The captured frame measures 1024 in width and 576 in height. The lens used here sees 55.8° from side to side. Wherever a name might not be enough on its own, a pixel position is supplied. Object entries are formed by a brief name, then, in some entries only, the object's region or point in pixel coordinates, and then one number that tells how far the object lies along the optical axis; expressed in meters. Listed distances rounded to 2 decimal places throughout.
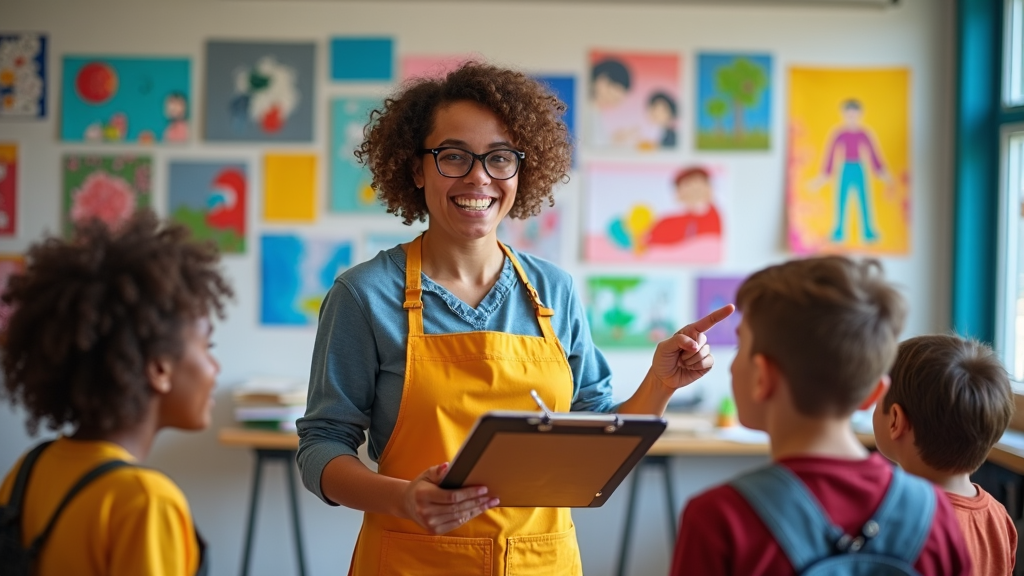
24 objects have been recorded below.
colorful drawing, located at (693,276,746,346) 3.82
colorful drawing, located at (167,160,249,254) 3.76
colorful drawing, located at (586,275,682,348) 3.81
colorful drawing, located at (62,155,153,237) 3.75
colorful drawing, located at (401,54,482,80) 3.73
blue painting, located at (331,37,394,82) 3.73
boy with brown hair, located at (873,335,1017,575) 1.57
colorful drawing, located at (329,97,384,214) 3.76
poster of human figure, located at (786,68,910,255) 3.81
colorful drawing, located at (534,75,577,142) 3.76
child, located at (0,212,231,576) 1.17
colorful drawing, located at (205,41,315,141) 3.74
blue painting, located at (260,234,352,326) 3.77
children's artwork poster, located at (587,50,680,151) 3.77
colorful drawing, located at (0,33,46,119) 3.73
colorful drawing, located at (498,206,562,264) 3.78
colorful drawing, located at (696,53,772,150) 3.79
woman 1.67
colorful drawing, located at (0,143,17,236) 3.76
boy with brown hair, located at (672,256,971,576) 1.14
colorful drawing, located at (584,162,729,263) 3.79
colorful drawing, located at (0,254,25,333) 3.75
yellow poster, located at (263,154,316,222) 3.76
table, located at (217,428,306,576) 3.39
